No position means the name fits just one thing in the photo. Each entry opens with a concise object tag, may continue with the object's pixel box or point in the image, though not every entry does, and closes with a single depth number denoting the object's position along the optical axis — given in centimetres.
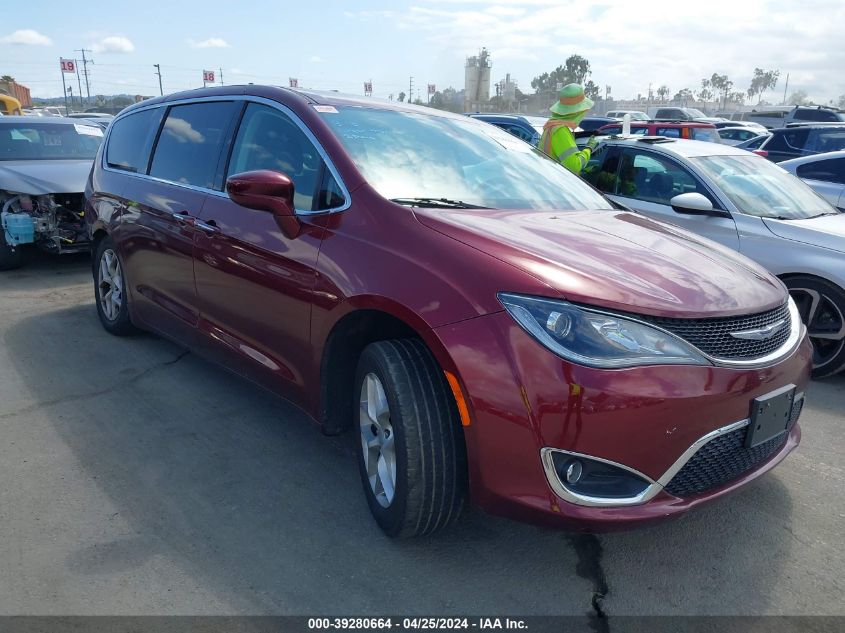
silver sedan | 480
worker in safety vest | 665
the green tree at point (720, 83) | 12581
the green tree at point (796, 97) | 11206
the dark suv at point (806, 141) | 1126
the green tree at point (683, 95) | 10311
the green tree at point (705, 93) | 12736
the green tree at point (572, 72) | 10119
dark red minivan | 223
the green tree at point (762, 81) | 13400
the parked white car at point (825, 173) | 718
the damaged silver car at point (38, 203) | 712
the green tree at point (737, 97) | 12925
